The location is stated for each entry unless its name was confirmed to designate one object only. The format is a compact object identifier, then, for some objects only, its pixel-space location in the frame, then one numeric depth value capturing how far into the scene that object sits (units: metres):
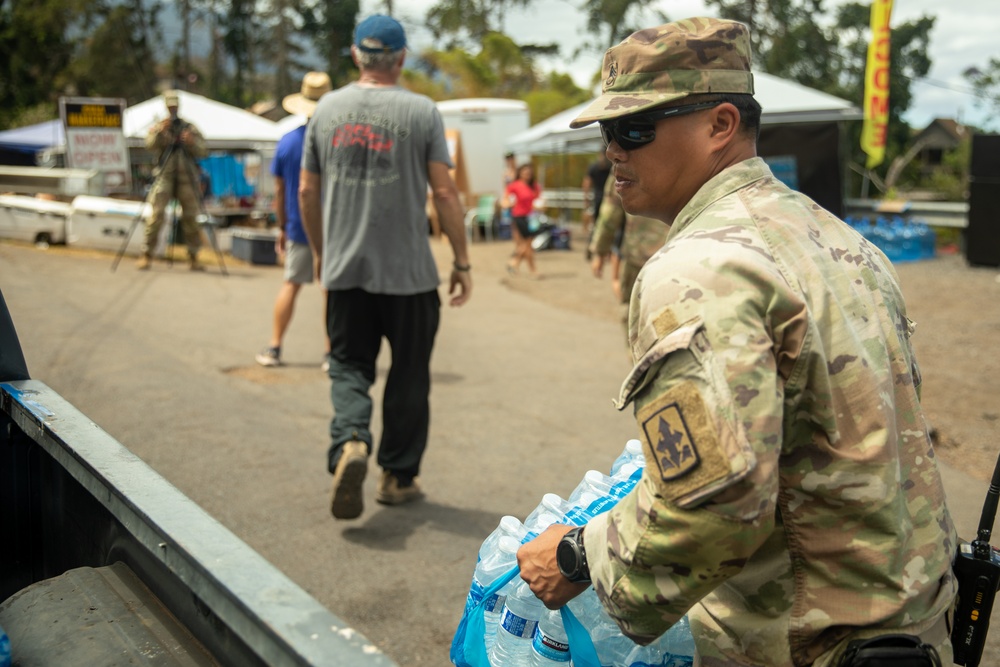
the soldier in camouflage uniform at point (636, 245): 6.11
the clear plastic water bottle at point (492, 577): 2.03
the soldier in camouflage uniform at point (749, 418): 1.48
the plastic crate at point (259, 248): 14.97
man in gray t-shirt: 4.48
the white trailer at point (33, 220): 15.60
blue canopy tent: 25.88
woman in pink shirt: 14.84
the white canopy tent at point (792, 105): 13.09
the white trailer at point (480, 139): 23.98
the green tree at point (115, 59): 47.22
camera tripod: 12.86
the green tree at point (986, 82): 35.03
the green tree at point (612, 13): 47.06
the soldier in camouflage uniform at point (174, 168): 12.63
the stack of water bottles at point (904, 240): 16.94
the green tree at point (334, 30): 51.25
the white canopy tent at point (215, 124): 18.70
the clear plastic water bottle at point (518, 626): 1.96
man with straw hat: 7.06
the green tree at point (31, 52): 43.25
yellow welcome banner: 15.78
